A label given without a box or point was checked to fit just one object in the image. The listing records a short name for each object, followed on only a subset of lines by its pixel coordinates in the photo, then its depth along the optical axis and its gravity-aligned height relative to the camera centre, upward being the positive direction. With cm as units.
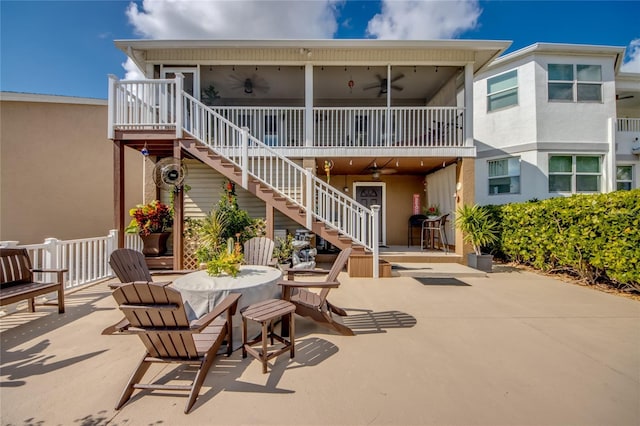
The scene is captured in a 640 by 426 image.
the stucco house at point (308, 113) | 652 +265
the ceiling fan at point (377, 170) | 884 +146
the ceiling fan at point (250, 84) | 871 +421
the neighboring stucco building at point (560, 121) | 908 +304
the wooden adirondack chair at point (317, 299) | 326 -105
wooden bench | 366 -88
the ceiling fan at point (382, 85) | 855 +415
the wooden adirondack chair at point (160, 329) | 209 -87
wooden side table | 255 -99
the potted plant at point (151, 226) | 718 -28
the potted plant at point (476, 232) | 691 -43
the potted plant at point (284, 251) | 662 -86
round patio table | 295 -80
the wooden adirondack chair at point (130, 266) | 349 -66
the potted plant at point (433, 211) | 915 +13
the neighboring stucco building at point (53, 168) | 891 +155
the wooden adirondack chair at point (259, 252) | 490 -64
